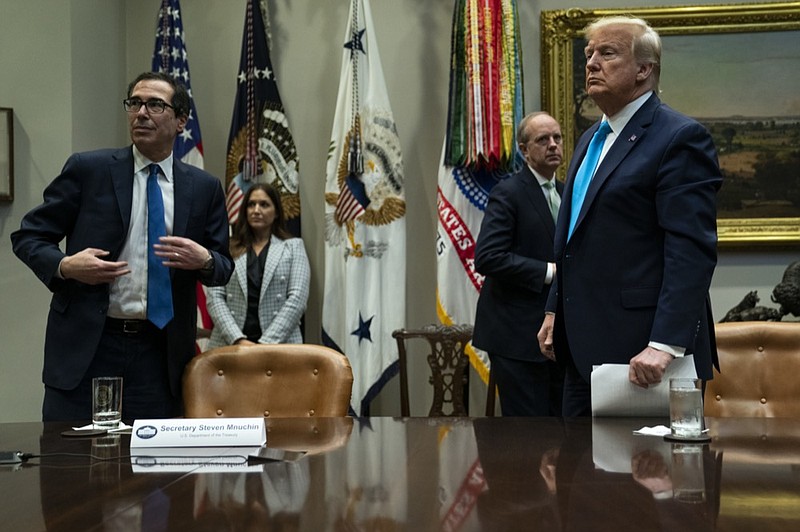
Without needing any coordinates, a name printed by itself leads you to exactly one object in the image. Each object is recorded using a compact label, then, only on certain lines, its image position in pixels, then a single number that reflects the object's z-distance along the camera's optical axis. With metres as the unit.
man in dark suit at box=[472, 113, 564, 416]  3.62
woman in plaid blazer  4.57
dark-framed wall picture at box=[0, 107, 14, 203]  4.82
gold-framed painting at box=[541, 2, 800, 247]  5.13
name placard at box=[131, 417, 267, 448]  1.57
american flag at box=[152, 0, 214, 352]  5.16
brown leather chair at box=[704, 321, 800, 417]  2.28
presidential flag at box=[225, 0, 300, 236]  5.07
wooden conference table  1.04
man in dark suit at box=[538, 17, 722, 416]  2.23
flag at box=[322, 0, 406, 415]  4.99
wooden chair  4.51
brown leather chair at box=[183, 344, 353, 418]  2.36
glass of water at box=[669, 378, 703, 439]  1.64
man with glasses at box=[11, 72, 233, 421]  2.66
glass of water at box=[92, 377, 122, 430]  1.93
